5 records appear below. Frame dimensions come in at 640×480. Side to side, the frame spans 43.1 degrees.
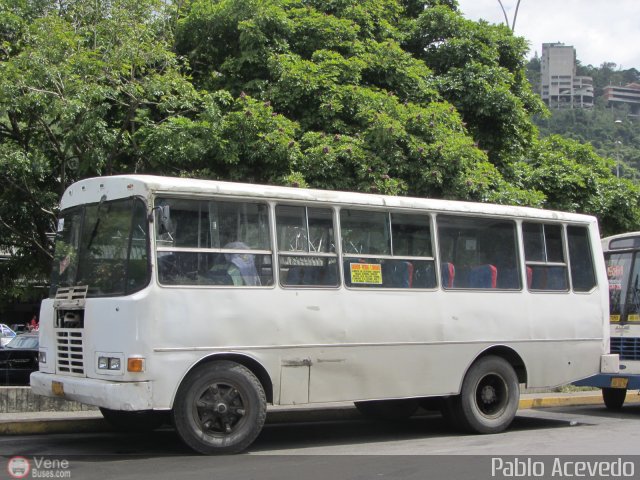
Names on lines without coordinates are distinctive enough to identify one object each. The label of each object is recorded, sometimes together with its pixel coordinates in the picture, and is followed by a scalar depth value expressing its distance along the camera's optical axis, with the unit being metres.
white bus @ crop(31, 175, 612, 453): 8.09
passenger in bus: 8.57
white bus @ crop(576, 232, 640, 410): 12.61
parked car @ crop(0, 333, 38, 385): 14.25
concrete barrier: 10.91
